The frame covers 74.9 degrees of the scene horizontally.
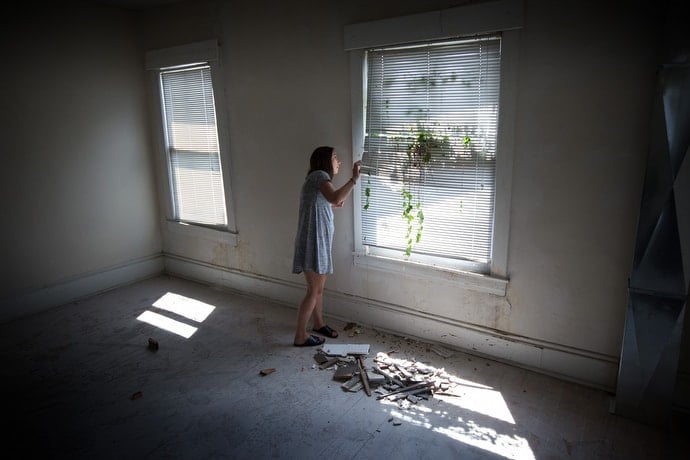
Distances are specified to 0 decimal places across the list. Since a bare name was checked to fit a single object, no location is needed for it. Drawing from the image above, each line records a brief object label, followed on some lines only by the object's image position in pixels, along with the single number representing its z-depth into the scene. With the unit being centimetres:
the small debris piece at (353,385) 324
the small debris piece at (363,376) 322
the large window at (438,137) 320
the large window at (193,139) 486
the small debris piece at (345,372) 337
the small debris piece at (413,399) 310
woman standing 351
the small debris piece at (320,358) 361
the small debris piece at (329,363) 355
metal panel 252
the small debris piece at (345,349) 371
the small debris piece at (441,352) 366
